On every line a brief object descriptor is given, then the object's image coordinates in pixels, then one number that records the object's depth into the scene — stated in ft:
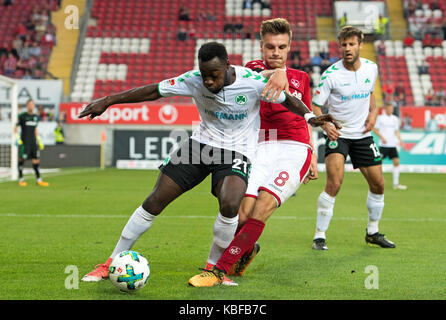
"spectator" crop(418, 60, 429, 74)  91.30
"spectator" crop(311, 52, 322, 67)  90.58
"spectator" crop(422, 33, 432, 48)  95.40
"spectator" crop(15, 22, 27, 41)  94.43
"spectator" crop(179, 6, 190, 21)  100.53
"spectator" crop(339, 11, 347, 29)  96.58
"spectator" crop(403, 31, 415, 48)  95.96
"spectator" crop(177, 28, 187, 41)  96.73
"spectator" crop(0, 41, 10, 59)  92.68
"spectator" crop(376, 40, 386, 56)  94.32
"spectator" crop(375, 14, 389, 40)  98.37
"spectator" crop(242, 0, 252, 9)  102.42
